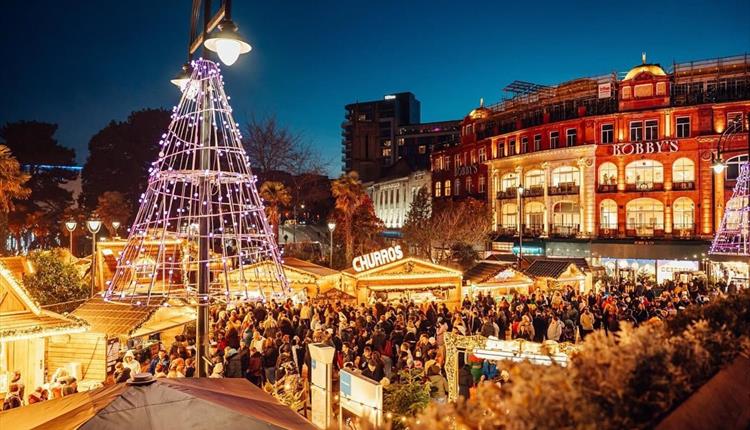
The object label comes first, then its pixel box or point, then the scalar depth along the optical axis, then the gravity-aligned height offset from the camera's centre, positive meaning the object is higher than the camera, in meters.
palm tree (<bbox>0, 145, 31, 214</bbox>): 26.47 +2.43
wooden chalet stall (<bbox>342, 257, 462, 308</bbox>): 19.77 -2.24
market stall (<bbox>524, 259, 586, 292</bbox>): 23.25 -2.23
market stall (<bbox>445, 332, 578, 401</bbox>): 8.97 -2.27
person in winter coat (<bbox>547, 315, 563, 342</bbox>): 13.65 -2.80
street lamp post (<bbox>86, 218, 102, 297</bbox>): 15.07 -0.10
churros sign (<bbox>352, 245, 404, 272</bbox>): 19.77 -1.31
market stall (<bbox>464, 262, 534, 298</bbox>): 21.55 -2.31
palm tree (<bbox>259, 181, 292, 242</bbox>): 31.11 +1.77
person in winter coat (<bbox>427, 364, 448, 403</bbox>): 8.99 -2.87
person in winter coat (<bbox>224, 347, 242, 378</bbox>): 10.70 -2.99
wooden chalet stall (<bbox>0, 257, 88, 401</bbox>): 9.09 -1.96
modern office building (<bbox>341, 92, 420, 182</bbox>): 92.25 +17.27
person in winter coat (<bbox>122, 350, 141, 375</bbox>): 10.29 -2.85
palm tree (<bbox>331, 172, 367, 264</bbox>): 37.06 +2.27
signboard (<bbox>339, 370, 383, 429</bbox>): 6.80 -2.38
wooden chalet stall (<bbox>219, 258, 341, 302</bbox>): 19.27 -2.06
